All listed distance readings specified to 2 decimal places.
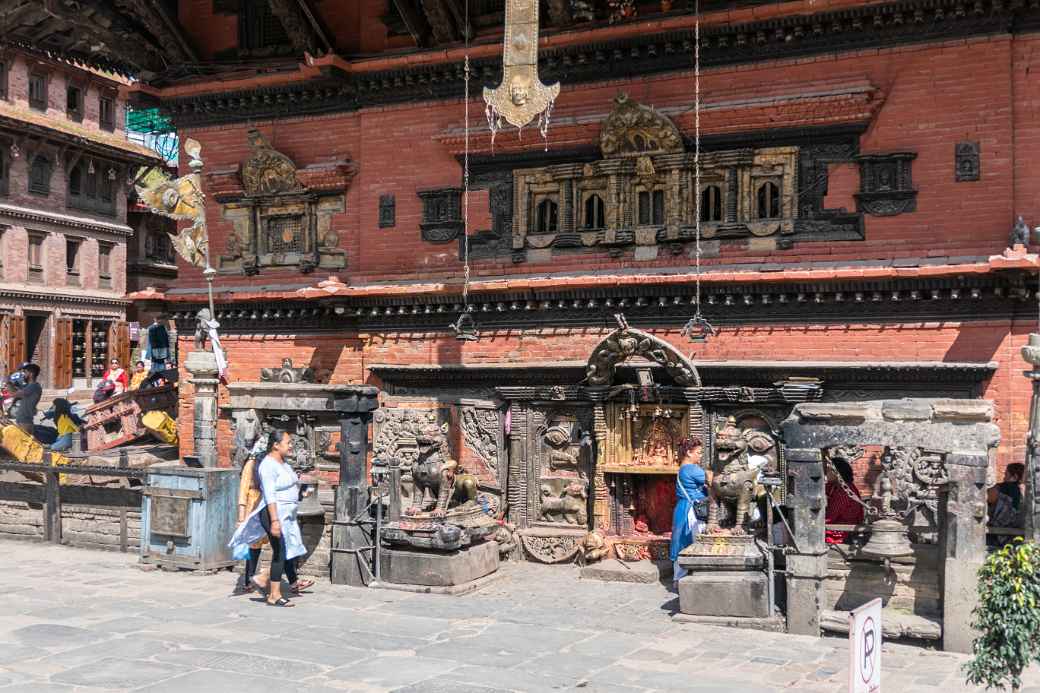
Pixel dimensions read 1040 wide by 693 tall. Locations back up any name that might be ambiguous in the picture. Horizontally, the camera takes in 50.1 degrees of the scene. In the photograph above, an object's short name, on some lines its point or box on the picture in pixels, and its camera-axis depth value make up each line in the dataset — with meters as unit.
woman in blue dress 13.02
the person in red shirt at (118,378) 26.93
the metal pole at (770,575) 10.95
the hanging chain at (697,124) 14.92
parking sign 5.87
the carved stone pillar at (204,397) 17.11
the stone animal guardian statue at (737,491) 12.24
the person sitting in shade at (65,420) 23.27
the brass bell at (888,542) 10.71
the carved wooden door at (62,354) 41.03
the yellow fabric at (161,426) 22.61
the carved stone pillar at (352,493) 13.08
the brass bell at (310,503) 13.40
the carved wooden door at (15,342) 38.72
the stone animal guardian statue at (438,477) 13.62
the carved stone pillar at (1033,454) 10.70
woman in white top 11.67
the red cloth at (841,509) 13.47
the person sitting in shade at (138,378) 25.84
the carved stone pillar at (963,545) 9.88
